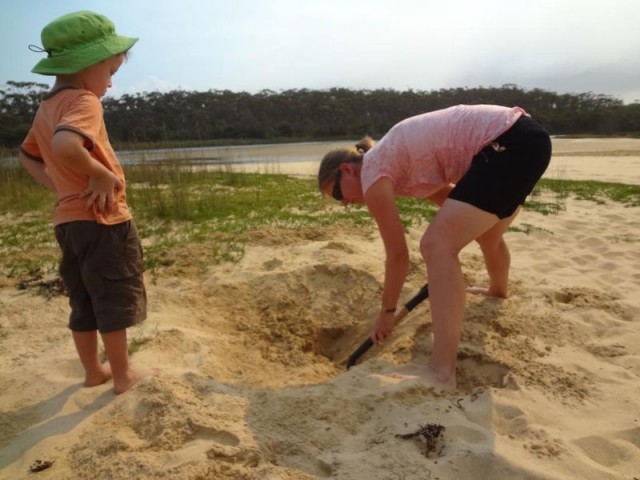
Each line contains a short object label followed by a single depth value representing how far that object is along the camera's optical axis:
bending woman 2.29
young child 2.11
